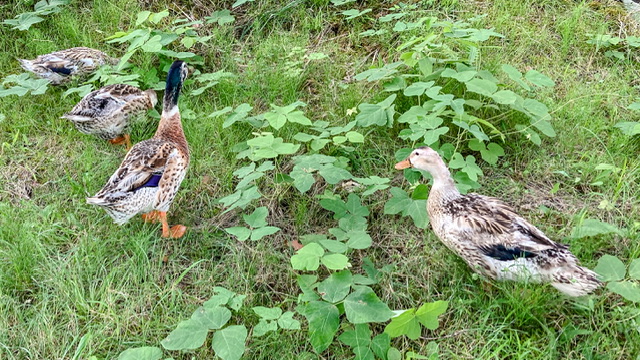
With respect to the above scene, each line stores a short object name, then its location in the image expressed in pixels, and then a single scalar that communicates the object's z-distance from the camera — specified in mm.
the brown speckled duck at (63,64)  4625
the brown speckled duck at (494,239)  2818
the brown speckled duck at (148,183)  3404
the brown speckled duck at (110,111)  4148
